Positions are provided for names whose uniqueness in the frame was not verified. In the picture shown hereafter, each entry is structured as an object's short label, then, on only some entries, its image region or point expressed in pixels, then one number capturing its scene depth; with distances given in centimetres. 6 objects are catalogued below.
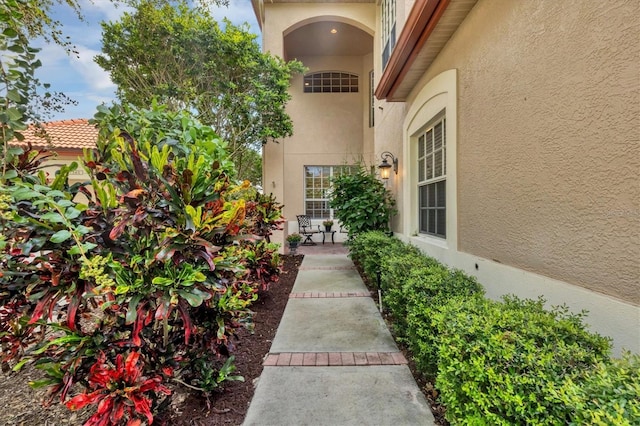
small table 1259
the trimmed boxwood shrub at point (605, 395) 110
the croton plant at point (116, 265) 170
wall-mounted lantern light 711
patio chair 1226
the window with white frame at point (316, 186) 1281
